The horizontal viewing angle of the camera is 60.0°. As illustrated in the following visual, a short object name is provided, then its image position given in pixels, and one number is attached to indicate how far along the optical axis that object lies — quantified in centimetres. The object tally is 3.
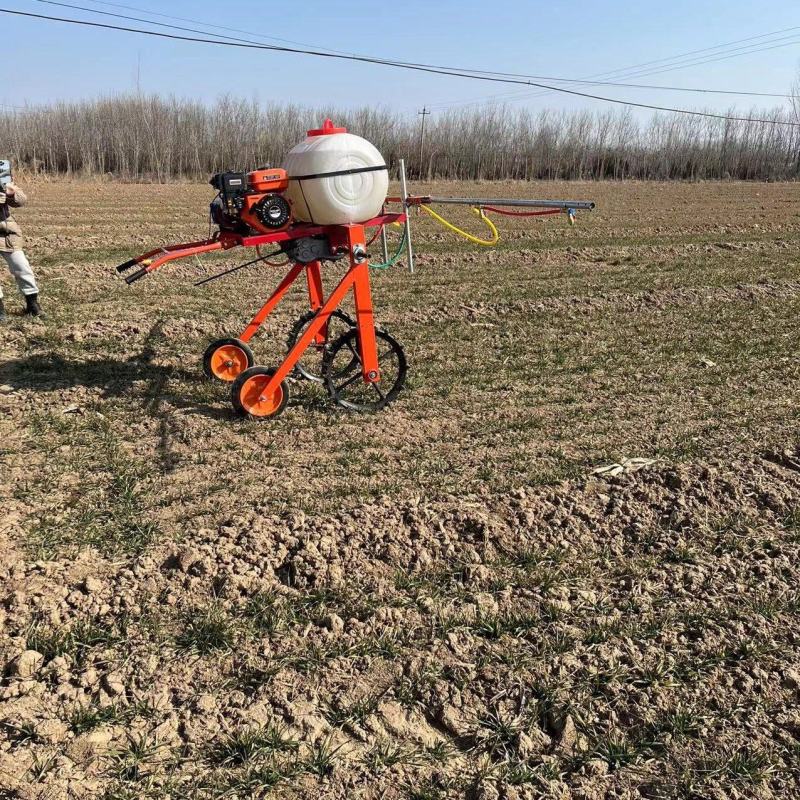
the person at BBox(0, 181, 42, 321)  806
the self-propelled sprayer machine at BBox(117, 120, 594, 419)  524
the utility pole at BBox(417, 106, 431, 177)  4616
